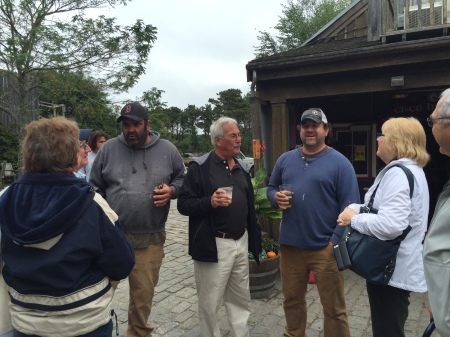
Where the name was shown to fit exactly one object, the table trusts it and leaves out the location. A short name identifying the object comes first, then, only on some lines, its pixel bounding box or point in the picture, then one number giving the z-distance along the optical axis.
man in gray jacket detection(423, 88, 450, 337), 1.28
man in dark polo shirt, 2.93
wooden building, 4.84
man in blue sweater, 2.92
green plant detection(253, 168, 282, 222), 4.52
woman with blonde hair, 2.20
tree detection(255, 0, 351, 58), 31.11
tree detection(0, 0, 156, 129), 8.99
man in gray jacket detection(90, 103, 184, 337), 3.01
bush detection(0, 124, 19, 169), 16.52
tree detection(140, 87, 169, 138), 10.23
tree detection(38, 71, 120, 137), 10.45
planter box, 4.29
